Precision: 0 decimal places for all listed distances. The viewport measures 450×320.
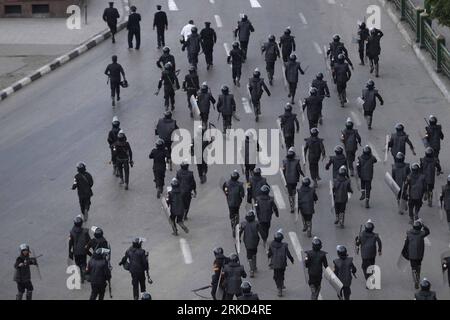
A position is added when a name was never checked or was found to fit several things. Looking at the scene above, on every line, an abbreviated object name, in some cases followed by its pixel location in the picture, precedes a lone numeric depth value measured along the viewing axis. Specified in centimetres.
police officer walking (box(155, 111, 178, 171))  4059
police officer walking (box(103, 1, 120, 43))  5144
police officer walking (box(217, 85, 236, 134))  4219
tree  4547
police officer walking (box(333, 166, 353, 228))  3594
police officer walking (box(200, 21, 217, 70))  4812
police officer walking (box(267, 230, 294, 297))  3256
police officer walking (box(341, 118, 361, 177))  3881
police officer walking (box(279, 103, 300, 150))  4034
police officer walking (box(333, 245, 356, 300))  3160
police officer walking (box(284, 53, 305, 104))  4478
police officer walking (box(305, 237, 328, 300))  3200
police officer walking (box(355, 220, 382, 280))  3297
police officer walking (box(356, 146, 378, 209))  3747
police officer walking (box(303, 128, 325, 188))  3850
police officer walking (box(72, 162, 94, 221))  3700
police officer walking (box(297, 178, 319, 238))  3533
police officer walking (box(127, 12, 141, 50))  5050
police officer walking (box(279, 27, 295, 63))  4791
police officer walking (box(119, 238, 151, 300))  3209
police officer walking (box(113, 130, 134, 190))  3906
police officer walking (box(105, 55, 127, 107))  4481
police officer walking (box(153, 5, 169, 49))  5016
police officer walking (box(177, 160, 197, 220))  3672
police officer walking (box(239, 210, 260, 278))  3366
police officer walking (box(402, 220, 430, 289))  3288
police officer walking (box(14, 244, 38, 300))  3200
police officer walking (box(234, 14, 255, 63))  4866
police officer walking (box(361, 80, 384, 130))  4209
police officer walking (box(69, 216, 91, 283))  3341
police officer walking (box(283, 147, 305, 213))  3722
